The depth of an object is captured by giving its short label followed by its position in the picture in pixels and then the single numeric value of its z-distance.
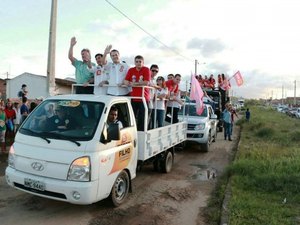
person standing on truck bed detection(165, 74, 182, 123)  10.21
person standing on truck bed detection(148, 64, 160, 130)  7.82
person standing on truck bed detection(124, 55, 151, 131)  7.06
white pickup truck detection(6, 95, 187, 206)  5.10
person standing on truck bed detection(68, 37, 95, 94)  7.75
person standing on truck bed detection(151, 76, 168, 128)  8.40
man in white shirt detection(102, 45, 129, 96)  7.23
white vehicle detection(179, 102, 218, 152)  12.86
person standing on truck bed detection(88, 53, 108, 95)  7.41
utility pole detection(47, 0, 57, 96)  11.34
